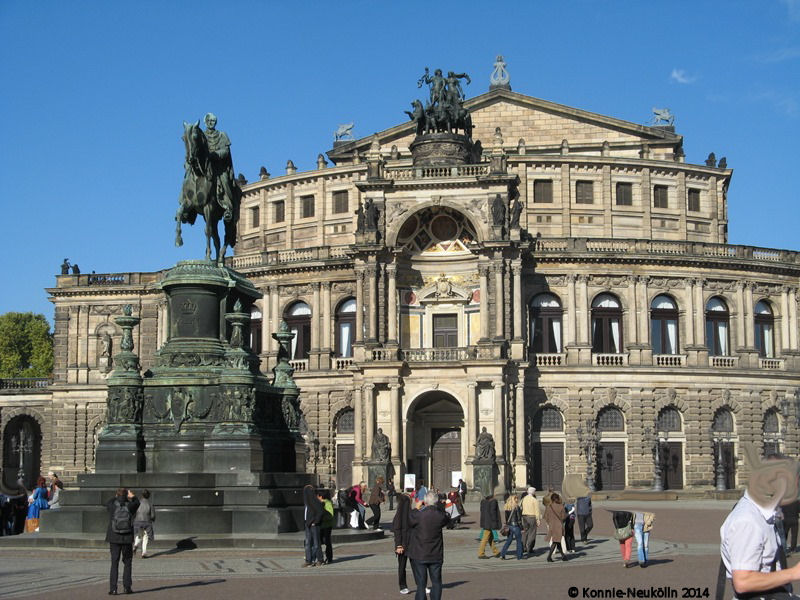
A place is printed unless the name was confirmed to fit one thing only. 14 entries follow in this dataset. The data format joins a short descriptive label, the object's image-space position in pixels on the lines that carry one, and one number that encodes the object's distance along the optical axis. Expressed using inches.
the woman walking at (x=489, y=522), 1072.8
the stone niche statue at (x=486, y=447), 2297.0
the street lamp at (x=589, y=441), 2556.6
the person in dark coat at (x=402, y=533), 776.3
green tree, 4114.2
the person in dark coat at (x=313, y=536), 918.4
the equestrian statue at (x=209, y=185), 1143.0
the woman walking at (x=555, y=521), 1047.6
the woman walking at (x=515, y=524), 1087.6
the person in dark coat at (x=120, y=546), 735.1
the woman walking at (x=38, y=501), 1336.1
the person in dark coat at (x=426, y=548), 658.8
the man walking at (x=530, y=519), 1114.7
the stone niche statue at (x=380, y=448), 2369.6
